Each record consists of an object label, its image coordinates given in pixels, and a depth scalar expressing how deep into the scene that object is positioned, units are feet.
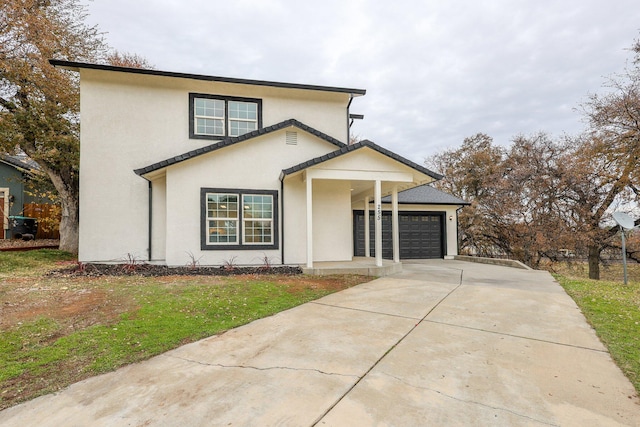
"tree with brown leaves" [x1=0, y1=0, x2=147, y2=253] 33.30
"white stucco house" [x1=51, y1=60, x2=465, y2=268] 31.35
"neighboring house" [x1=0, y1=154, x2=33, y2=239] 56.90
